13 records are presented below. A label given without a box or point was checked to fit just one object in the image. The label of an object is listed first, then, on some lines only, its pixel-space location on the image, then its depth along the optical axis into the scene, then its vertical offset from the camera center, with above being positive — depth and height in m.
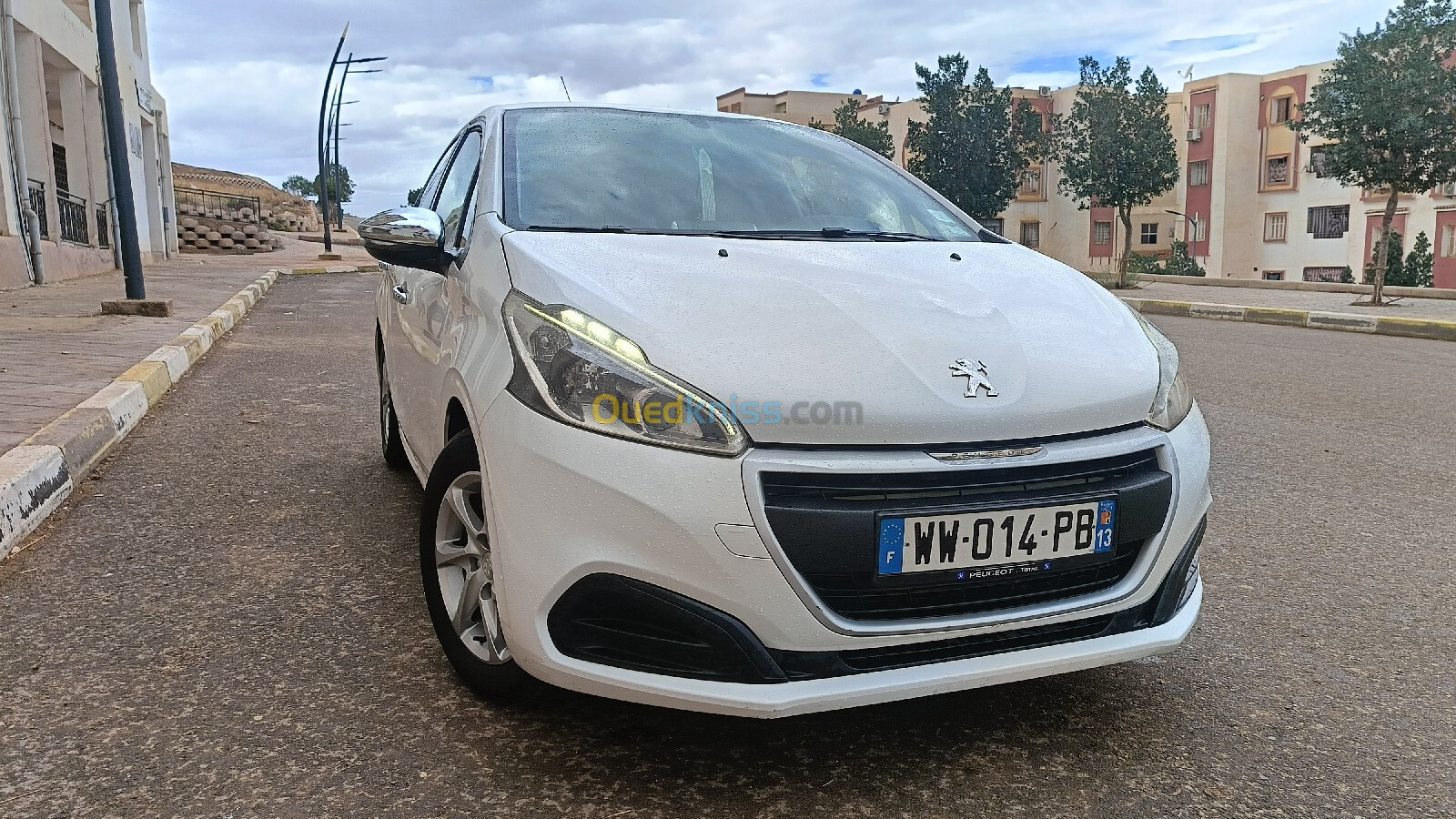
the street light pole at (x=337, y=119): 37.77 +5.50
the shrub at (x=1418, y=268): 35.03 -0.96
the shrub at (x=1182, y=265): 46.44 -0.96
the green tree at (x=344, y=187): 81.50 +5.81
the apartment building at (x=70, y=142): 13.82 +2.03
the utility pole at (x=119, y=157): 9.89 +0.96
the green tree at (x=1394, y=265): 34.84 -0.83
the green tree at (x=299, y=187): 104.62 +6.88
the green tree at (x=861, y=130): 56.88 +6.15
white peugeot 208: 1.86 -0.40
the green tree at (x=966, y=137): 44.97 +4.40
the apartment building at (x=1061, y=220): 55.05 +1.18
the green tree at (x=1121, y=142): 34.78 +3.18
